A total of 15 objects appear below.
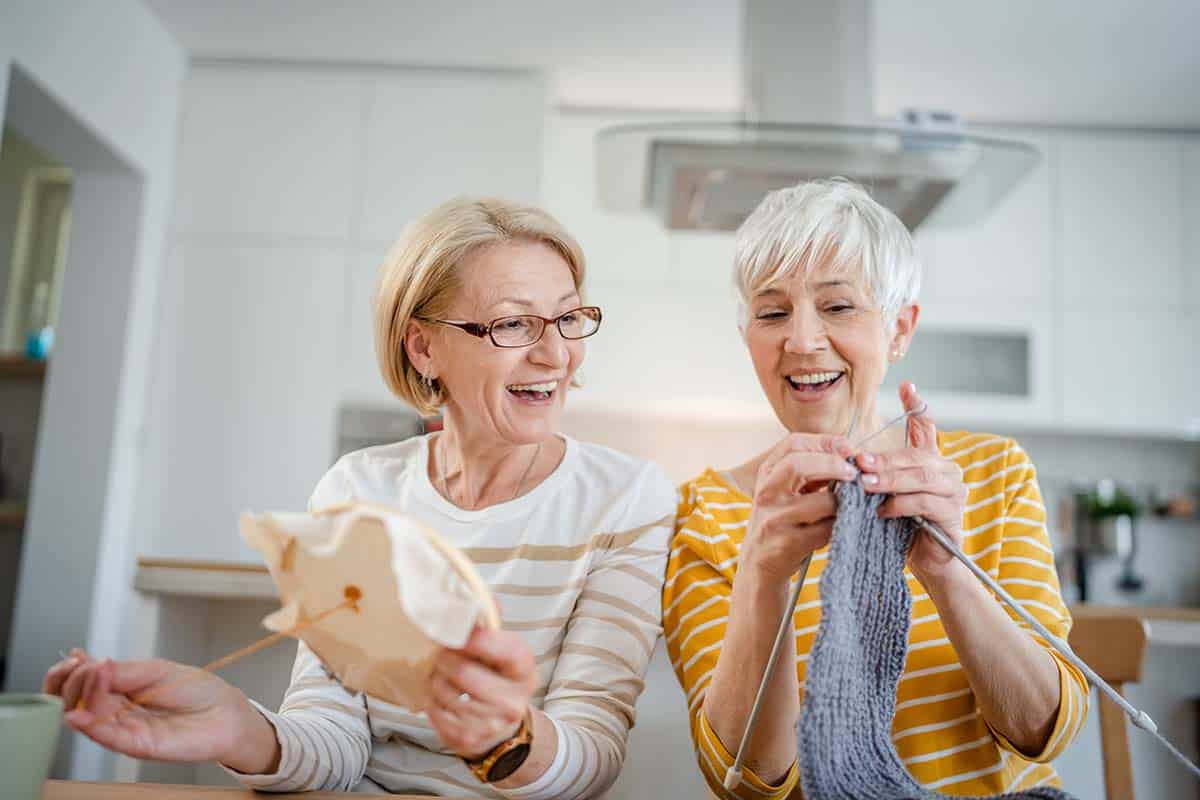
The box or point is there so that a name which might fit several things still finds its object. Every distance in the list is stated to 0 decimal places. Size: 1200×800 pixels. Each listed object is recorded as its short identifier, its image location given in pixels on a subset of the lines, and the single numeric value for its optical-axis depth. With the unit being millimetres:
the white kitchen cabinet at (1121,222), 3486
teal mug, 559
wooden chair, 1149
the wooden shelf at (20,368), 3535
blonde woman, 931
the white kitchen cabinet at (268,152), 3348
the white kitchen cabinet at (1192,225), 3479
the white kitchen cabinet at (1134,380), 3447
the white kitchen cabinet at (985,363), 3432
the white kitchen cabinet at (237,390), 3232
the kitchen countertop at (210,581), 1527
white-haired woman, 785
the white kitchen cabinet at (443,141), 3371
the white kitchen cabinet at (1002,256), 3488
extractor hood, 2170
